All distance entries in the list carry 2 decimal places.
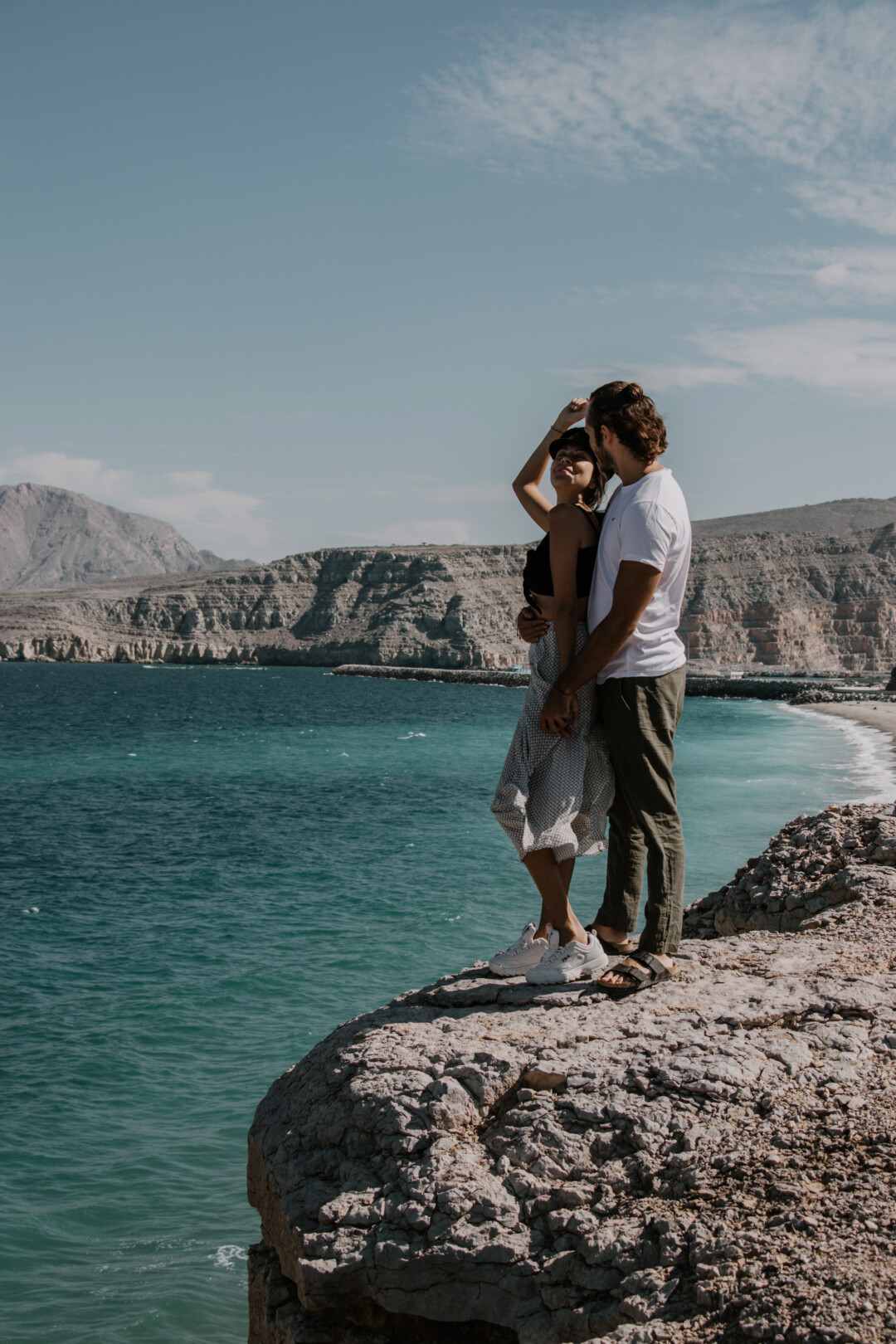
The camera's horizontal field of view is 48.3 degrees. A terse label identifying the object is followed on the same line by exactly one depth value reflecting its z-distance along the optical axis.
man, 3.92
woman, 4.14
